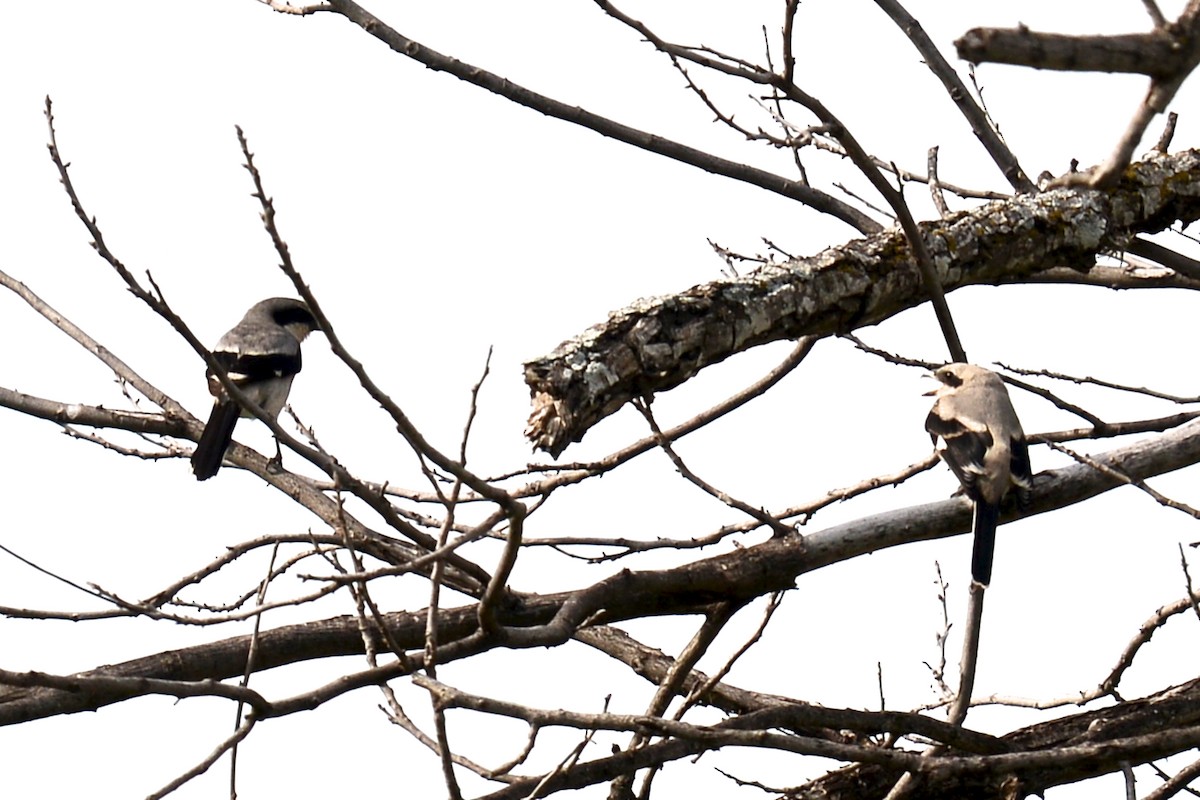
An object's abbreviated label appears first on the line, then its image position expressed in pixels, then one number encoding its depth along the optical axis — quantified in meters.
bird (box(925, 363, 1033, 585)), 9.69
